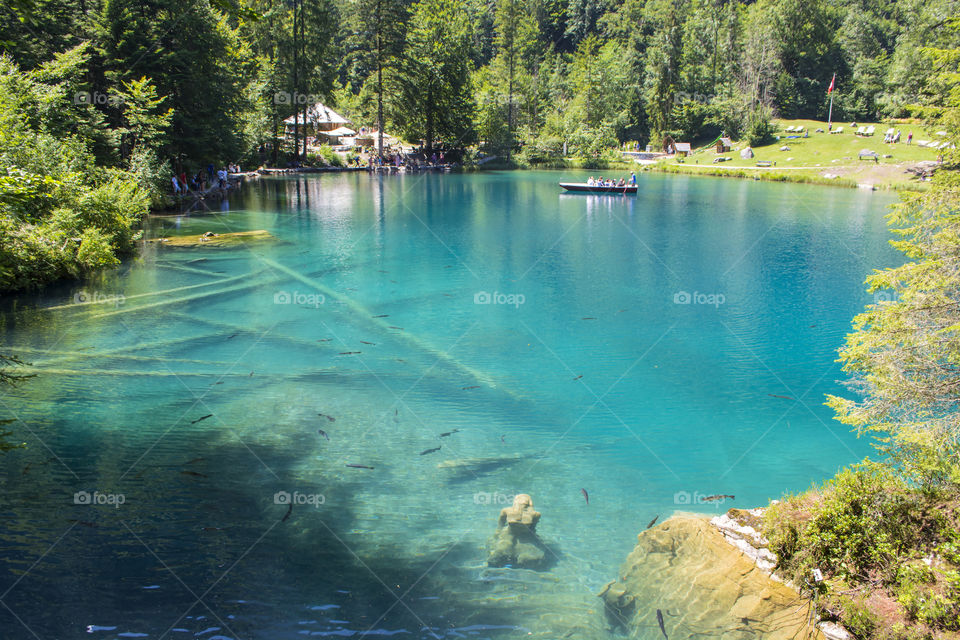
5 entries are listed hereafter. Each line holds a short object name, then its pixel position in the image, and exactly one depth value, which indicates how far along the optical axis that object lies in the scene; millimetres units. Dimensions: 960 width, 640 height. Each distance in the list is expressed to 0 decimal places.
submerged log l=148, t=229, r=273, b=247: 29391
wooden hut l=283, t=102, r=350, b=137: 71625
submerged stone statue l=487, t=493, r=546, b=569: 9250
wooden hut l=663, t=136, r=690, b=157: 81519
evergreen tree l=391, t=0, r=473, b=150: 73250
